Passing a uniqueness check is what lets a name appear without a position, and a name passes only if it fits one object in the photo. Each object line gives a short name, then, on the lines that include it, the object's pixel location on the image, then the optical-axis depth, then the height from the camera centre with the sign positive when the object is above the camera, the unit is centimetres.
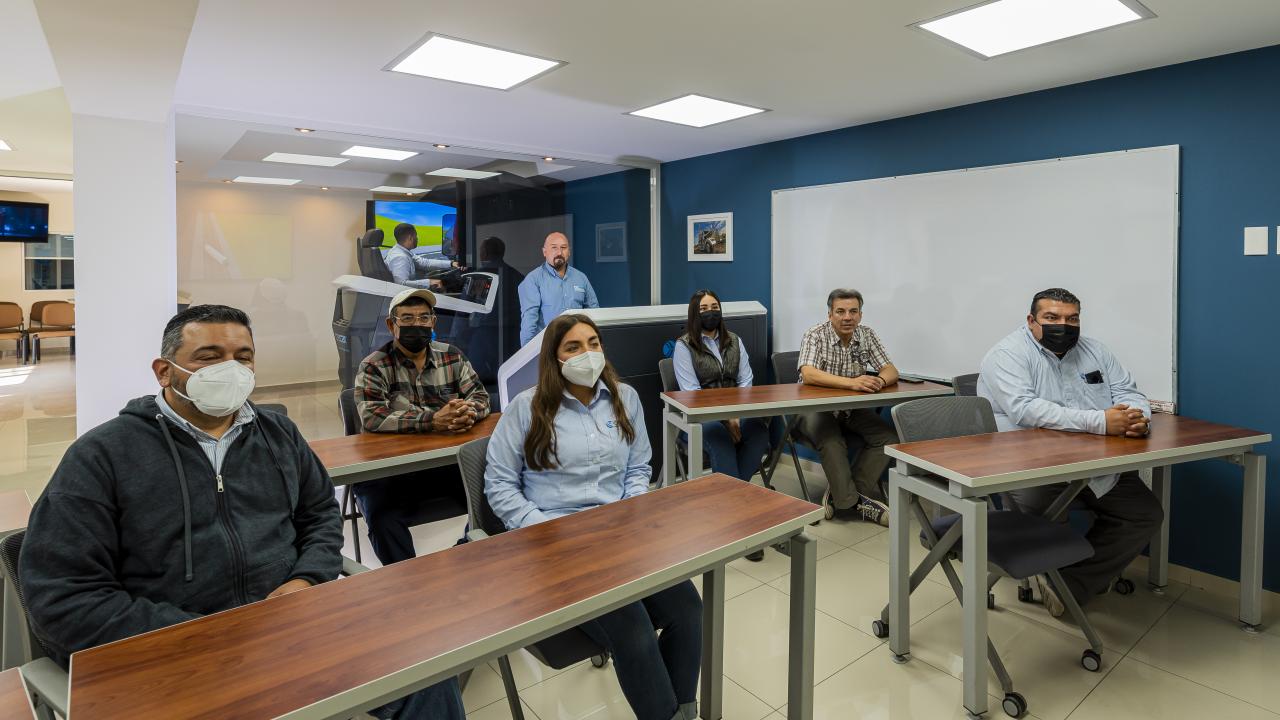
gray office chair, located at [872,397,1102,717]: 235 -78
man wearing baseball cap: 280 -35
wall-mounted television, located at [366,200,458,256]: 470 +73
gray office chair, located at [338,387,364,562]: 312 -43
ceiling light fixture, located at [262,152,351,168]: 434 +106
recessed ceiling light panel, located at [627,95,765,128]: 407 +134
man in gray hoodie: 137 -43
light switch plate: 312 +40
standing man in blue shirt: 541 +27
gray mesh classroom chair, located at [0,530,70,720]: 126 -68
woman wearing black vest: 399 -30
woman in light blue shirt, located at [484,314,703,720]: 197 -43
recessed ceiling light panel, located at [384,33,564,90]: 304 +124
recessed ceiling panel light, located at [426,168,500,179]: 502 +113
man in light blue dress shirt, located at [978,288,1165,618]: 288 -35
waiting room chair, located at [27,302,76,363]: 1009 -1
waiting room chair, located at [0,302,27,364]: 973 -4
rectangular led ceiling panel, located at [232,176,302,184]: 423 +90
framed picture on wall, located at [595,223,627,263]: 606 +73
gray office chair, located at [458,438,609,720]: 209 -58
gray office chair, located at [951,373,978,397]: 378 -33
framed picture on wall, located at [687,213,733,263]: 575 +75
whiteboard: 347 +44
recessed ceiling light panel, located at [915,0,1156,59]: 264 +125
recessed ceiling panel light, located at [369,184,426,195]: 473 +94
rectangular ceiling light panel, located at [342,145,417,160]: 461 +117
